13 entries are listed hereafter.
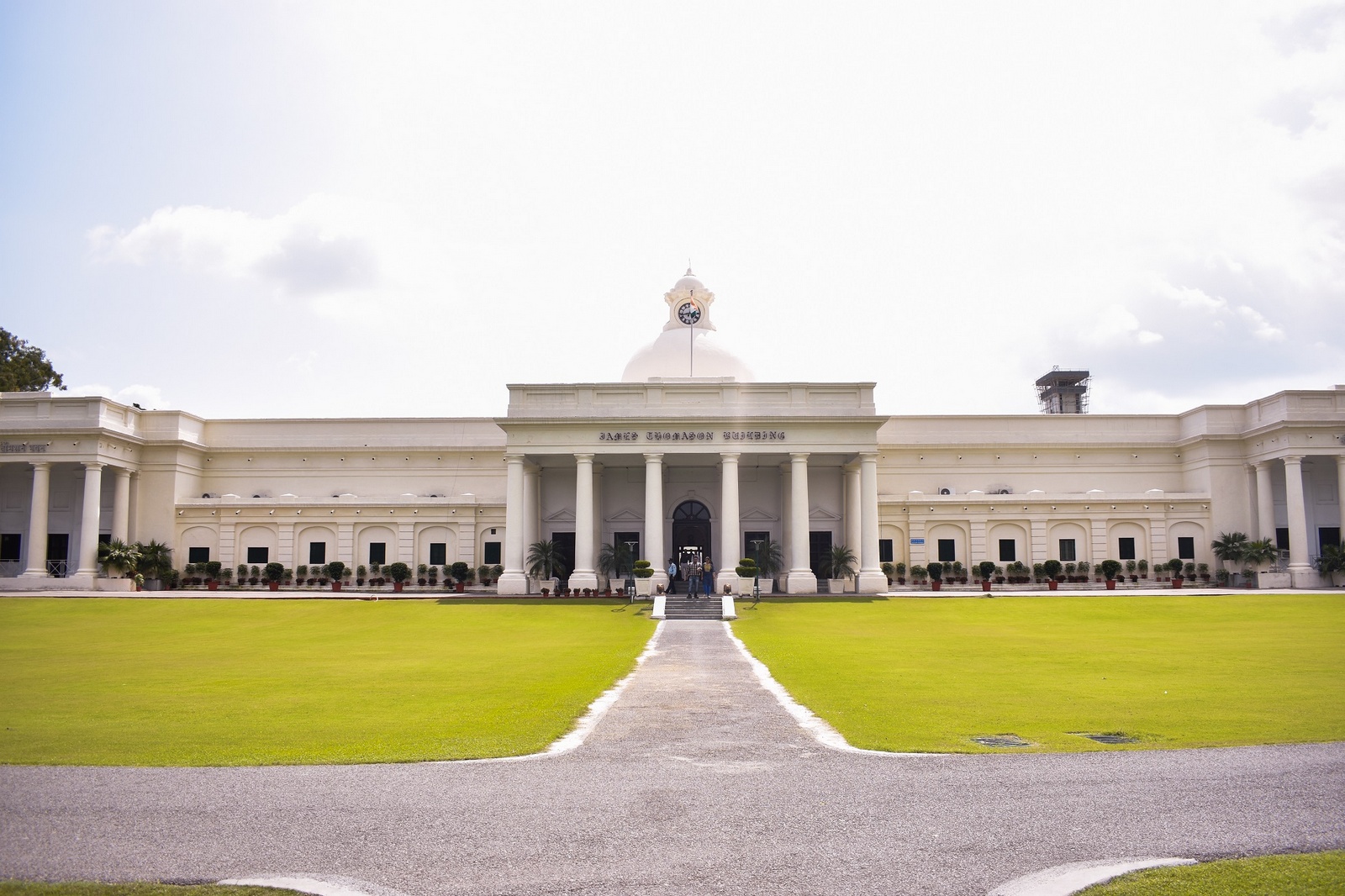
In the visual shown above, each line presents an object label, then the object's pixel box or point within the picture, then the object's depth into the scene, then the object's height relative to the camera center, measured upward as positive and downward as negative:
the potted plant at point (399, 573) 53.12 -1.00
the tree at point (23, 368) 62.84 +12.65
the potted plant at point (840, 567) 48.78 -0.75
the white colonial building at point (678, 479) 47.81 +4.20
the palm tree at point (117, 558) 51.00 -0.07
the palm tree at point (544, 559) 48.41 -0.24
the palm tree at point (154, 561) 53.03 -0.23
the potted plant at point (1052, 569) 52.41 -0.98
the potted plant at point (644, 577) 44.16 -1.10
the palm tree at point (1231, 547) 51.50 +0.16
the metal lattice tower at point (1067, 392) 99.25 +16.40
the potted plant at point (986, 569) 52.05 -0.94
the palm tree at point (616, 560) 49.84 -0.31
